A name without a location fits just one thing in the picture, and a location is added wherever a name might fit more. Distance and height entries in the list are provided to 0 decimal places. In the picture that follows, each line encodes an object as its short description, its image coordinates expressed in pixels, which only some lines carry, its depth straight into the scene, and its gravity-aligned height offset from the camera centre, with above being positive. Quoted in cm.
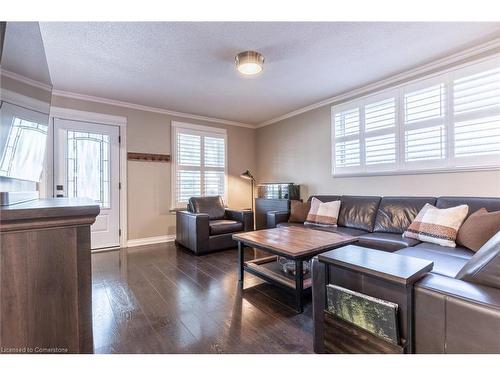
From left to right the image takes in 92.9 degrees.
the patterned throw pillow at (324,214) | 326 -40
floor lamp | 469 +22
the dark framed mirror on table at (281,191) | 420 -10
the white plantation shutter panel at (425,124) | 275 +74
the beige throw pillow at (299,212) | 358 -41
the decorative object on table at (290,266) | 224 -79
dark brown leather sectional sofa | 82 -48
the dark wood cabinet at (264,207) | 409 -39
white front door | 352 +29
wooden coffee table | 192 -54
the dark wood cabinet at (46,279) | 61 -26
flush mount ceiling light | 242 +128
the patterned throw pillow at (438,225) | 215 -39
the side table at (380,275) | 98 -40
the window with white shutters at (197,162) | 447 +49
